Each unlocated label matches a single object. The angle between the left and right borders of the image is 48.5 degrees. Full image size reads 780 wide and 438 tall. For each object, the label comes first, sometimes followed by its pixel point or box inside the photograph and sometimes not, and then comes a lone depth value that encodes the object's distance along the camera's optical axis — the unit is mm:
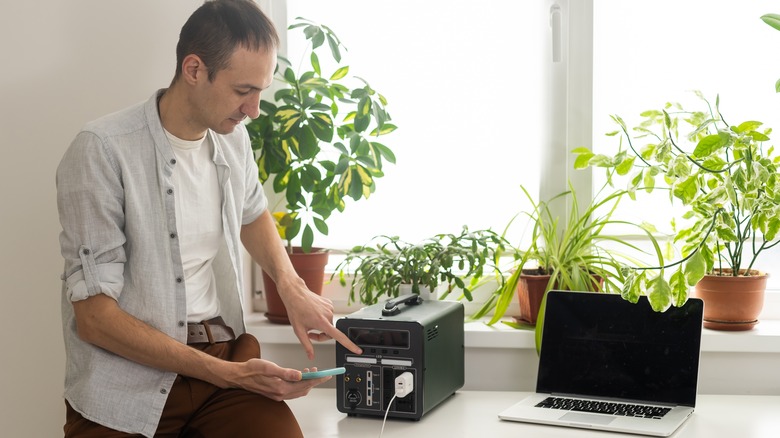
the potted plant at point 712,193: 1933
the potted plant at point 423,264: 2277
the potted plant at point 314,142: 2330
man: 1700
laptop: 2012
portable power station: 1994
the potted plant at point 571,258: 2334
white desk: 1908
